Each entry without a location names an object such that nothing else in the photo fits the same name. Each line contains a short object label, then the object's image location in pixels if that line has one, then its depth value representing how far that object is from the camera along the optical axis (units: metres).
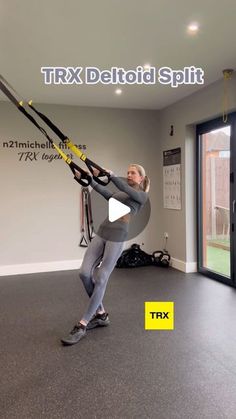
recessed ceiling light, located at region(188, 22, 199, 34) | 2.89
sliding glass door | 4.45
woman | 2.86
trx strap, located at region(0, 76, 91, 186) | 1.93
